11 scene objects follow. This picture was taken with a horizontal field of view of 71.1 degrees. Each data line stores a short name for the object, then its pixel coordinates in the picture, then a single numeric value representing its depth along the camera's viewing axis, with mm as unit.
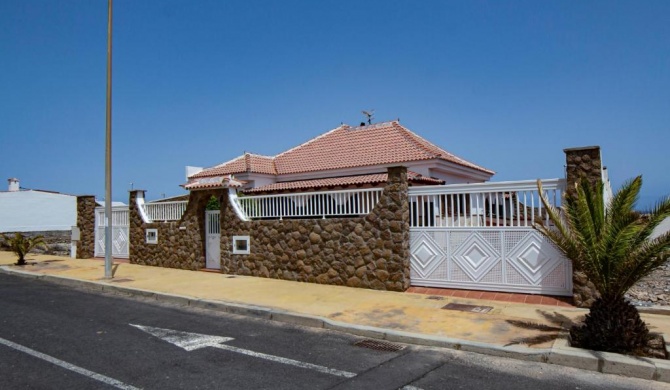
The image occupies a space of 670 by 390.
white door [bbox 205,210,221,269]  14594
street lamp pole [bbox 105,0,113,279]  13773
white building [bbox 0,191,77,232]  31109
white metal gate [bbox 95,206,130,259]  18005
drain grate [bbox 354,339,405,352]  6570
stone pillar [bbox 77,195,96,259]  19188
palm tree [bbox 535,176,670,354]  5879
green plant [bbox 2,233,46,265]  16828
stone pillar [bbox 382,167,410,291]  10414
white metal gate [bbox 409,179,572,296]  9172
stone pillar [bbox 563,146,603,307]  8500
